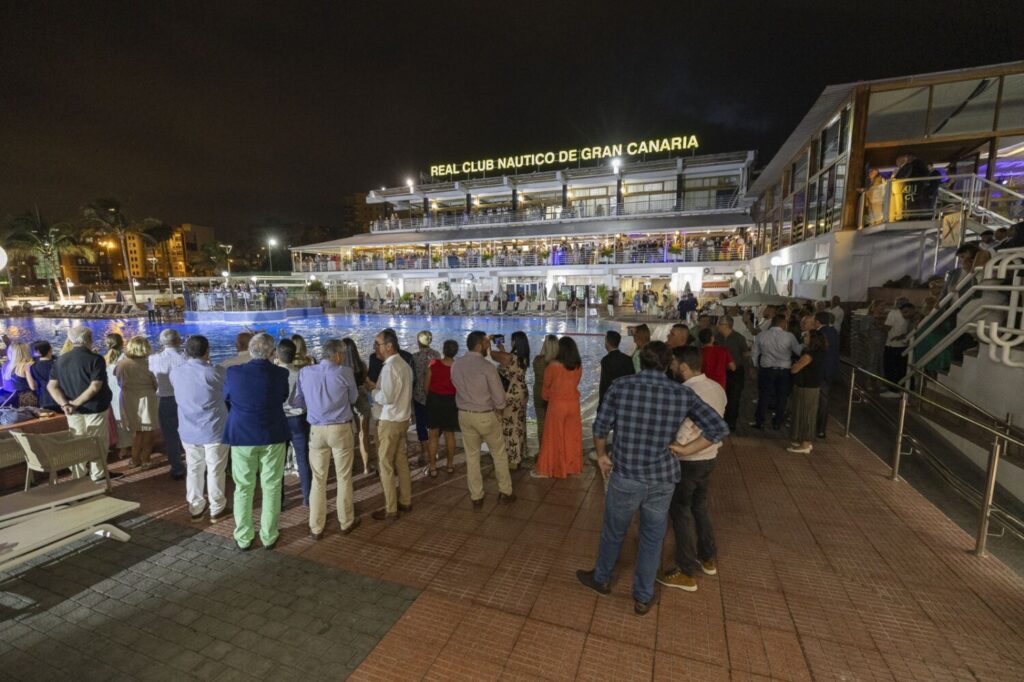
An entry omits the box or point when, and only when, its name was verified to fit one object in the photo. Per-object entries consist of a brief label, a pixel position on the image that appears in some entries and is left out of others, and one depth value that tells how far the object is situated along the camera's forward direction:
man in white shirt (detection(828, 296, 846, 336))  9.73
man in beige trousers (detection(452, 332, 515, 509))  4.30
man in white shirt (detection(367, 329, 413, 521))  4.07
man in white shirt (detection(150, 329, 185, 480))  5.21
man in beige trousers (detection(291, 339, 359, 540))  3.78
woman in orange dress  4.78
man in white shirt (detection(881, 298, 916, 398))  7.48
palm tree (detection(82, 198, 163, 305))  38.44
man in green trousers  3.65
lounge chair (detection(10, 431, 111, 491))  4.07
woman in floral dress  5.23
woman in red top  5.08
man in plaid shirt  2.78
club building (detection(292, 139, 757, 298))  27.62
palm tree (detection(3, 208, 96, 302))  39.00
